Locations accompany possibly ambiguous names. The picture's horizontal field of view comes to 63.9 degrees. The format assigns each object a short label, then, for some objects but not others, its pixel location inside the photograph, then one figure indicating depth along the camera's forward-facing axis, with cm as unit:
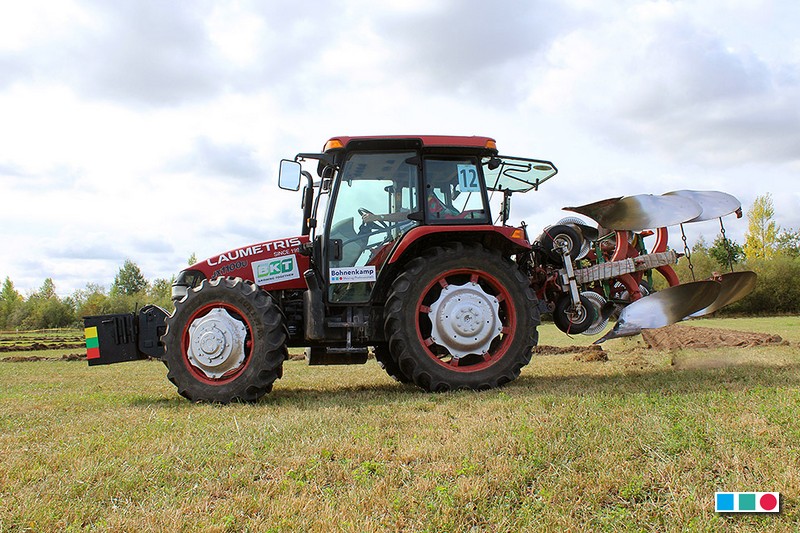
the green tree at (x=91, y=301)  6006
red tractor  620
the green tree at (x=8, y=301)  6084
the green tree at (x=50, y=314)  5672
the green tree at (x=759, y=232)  4316
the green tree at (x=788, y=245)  4485
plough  710
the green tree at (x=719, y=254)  3726
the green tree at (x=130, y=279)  8469
